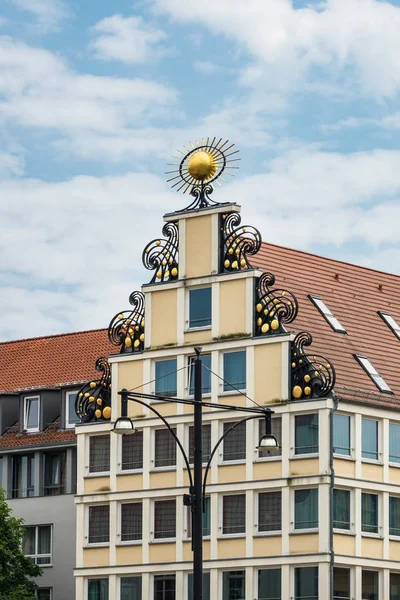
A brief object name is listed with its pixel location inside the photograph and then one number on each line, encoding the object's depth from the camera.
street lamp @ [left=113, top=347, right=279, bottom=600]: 44.72
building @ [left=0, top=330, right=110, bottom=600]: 80.31
